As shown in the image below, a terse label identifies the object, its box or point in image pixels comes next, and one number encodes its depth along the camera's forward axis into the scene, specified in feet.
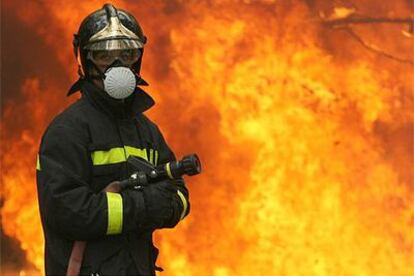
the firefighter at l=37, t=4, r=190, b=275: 19.97
